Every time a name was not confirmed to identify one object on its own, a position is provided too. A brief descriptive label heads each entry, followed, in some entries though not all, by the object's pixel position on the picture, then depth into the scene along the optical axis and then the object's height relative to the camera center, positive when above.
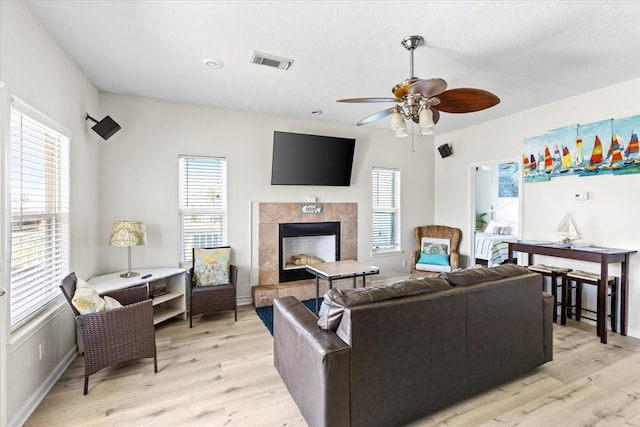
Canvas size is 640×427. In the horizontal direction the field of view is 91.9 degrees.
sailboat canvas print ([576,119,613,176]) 3.42 +0.72
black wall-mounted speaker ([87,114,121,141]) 3.14 +0.86
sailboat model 3.60 -0.24
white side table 3.20 -0.87
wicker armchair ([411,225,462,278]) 4.95 -0.47
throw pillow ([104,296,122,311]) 2.50 -0.77
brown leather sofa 1.71 -0.84
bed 5.73 -0.66
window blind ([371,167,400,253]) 5.35 +0.02
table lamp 3.21 -0.25
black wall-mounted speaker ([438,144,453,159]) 5.33 +1.04
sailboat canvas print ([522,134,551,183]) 4.00 +0.67
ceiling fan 2.17 +0.85
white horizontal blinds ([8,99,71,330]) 2.04 +0.01
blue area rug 3.60 -1.31
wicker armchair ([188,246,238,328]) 3.51 -1.00
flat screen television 4.40 +0.76
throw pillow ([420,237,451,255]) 5.15 -0.60
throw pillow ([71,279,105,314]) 2.32 -0.68
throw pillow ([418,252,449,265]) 4.98 -0.80
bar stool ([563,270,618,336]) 3.32 -0.93
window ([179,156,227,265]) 4.04 +0.10
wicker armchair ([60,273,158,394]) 2.29 -0.95
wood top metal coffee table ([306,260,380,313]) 3.60 -0.73
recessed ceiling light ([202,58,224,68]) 2.81 +1.37
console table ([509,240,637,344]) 3.09 -0.51
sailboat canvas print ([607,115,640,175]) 3.21 +0.66
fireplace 4.58 -0.57
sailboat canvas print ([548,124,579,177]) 3.71 +0.75
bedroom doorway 5.82 -0.02
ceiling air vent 2.70 +1.36
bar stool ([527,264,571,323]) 3.58 -0.75
